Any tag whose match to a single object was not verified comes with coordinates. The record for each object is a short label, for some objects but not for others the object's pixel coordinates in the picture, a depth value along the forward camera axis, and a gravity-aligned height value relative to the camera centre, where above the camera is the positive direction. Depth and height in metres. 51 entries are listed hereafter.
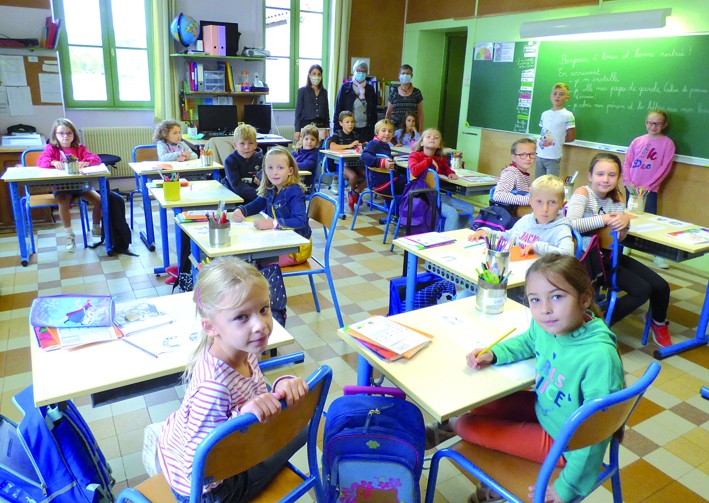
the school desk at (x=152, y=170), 4.39 -0.68
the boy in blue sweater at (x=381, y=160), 5.40 -0.61
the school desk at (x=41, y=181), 4.06 -0.76
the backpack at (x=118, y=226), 4.50 -1.18
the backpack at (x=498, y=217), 3.89 -0.82
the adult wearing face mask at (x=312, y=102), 7.09 -0.11
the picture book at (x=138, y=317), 1.77 -0.77
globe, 6.57 +0.70
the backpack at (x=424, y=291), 2.95 -1.03
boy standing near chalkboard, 5.58 -0.25
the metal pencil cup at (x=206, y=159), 4.66 -0.60
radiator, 6.66 -0.69
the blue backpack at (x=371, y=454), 1.60 -1.04
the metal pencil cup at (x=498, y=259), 2.17 -0.62
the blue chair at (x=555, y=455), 1.24 -0.98
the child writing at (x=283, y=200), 3.18 -0.64
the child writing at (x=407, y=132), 6.72 -0.42
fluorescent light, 4.65 +0.78
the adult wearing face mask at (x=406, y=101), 7.09 -0.03
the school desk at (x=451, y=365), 1.49 -0.79
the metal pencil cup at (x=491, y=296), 2.01 -0.71
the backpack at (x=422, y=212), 4.12 -0.86
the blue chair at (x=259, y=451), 1.11 -0.79
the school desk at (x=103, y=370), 1.43 -0.79
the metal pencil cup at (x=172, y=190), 3.49 -0.66
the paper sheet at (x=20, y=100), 5.59 -0.22
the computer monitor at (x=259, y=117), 7.27 -0.35
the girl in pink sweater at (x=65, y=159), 4.50 -0.65
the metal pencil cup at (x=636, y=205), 3.84 -0.66
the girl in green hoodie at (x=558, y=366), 1.41 -0.72
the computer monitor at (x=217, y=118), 6.81 -0.37
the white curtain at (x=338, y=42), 7.62 +0.74
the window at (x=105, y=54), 6.45 +0.36
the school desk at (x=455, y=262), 2.43 -0.74
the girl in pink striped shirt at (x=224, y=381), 1.26 -0.68
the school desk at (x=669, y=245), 3.08 -0.78
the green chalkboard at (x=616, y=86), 4.66 +0.22
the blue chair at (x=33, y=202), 4.46 -1.01
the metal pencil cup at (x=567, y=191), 4.09 -0.63
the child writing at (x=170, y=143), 4.87 -0.52
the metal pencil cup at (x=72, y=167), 4.24 -0.67
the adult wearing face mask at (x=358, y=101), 7.17 -0.06
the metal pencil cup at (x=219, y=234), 2.59 -0.68
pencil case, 1.69 -0.72
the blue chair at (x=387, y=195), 5.28 -0.96
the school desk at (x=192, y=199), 3.51 -0.72
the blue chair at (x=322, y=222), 3.13 -0.75
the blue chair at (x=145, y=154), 4.98 -0.63
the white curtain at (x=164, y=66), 6.60 +0.25
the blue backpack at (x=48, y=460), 1.48 -1.05
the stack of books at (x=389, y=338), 1.67 -0.76
